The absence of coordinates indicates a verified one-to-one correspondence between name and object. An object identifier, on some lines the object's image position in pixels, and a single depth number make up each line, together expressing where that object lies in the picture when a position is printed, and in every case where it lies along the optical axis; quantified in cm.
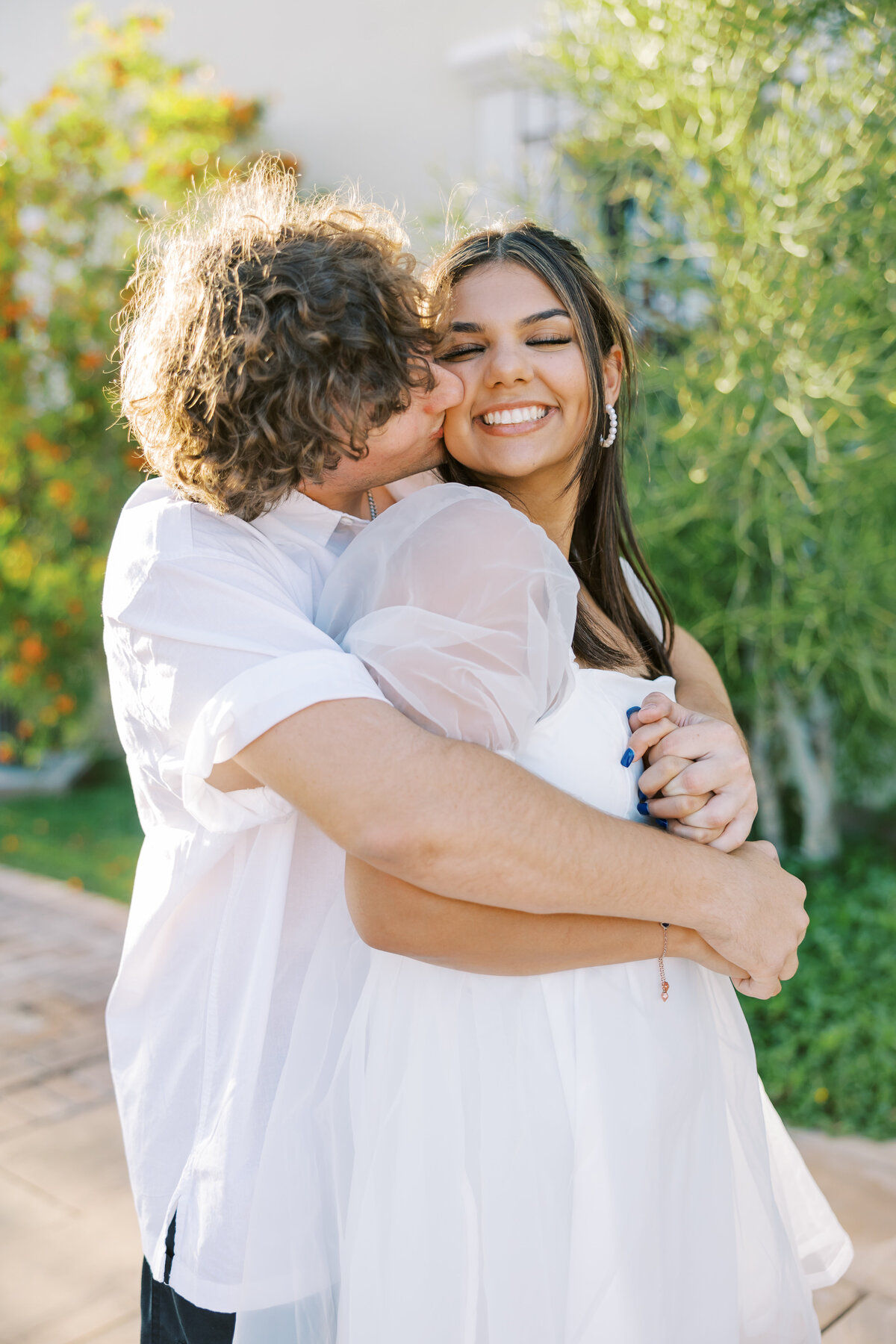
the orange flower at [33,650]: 593
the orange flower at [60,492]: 552
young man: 103
